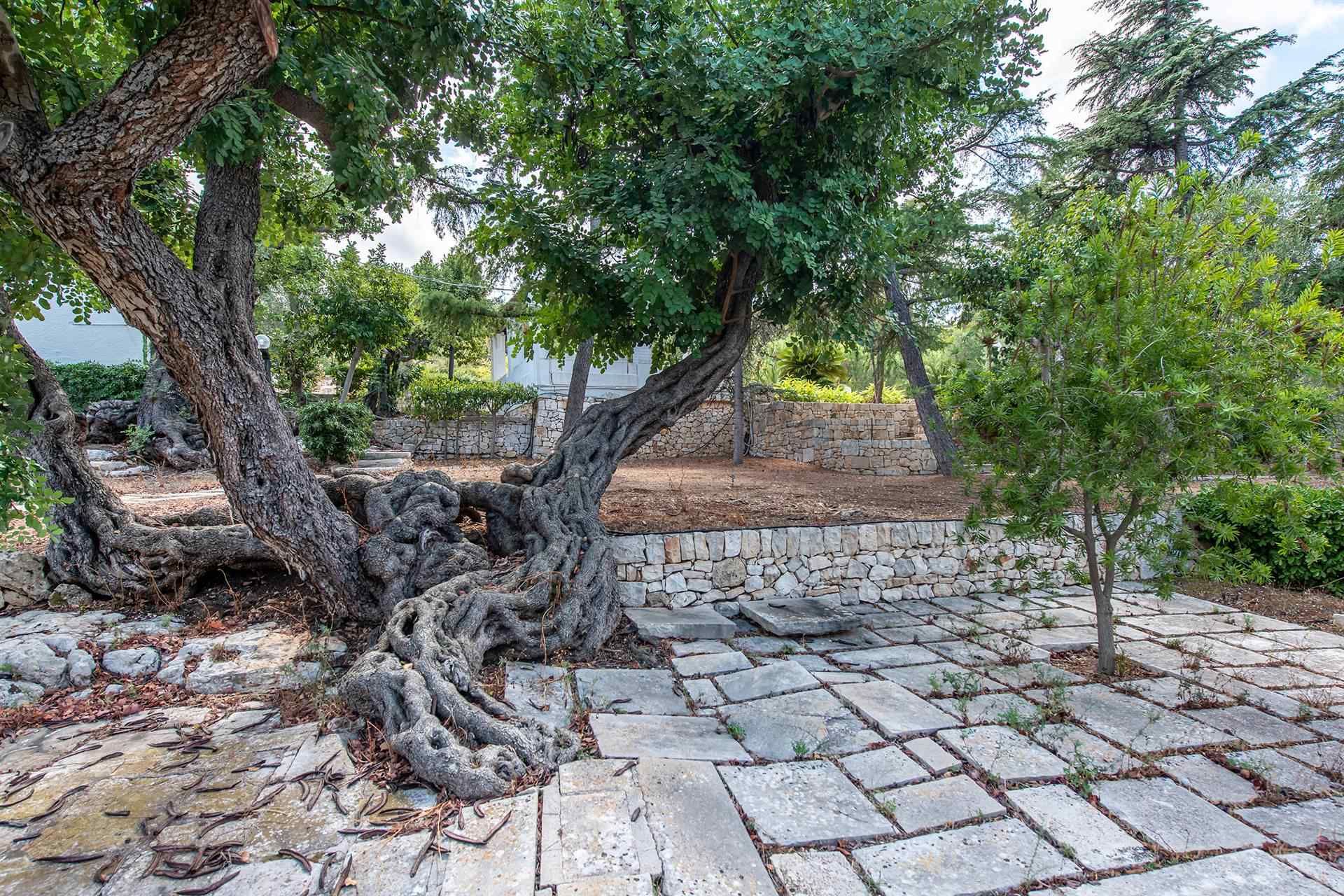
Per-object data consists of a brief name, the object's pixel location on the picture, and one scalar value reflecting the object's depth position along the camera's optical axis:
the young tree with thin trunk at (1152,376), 2.72
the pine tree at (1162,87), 9.03
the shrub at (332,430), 8.40
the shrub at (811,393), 13.02
